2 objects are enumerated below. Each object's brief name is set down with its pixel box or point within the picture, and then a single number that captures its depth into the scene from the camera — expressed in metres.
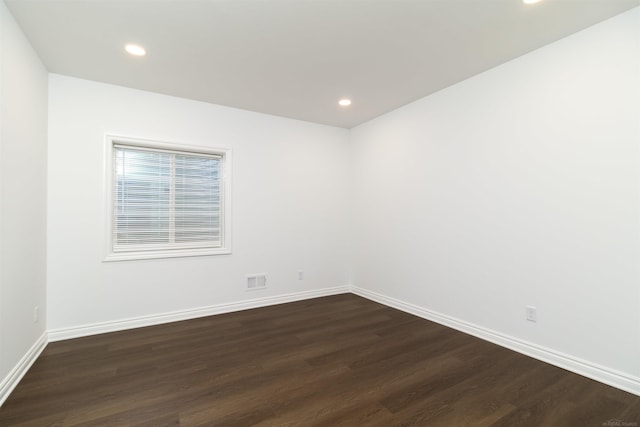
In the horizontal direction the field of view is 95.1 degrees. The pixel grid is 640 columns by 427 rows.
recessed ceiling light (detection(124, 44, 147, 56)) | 2.50
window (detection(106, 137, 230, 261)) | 3.33
